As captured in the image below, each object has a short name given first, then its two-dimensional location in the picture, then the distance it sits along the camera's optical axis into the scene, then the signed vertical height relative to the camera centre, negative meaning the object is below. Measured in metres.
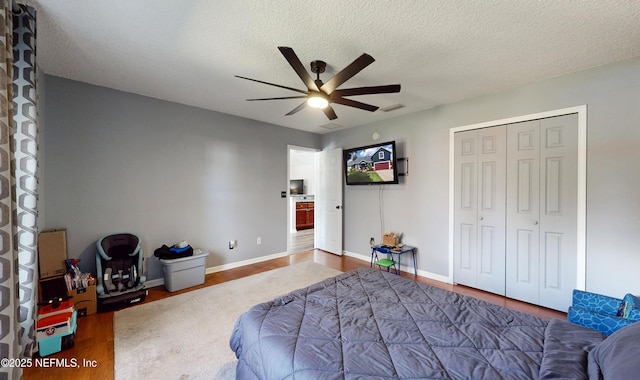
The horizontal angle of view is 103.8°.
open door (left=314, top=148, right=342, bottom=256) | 4.99 -0.32
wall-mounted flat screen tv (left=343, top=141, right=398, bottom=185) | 4.02 +0.40
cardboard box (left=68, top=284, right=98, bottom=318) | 2.52 -1.17
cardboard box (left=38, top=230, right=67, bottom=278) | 2.50 -0.68
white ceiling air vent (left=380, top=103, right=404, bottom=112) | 3.64 +1.19
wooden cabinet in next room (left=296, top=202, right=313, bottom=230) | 7.55 -0.86
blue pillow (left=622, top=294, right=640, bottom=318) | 1.78 -0.86
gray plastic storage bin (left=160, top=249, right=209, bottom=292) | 3.19 -1.11
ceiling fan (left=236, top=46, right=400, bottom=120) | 1.80 +0.87
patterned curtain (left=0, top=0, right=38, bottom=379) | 1.31 +0.01
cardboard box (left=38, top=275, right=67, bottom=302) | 2.47 -1.03
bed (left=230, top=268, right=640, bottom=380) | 1.06 -0.78
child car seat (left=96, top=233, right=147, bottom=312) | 2.73 -0.99
